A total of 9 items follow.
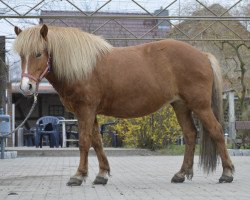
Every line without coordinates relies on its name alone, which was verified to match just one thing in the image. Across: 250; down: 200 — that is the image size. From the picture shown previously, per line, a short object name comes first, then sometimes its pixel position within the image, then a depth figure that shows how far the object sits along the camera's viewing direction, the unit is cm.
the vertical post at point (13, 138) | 2499
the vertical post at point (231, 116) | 1867
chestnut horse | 788
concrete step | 1734
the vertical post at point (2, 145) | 1569
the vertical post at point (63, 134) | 2067
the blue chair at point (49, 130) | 2114
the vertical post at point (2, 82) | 1923
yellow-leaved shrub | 1855
